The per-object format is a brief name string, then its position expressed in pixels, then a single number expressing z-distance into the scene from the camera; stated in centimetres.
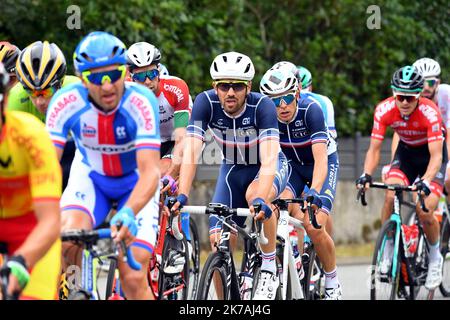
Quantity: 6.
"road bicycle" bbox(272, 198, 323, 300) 1844
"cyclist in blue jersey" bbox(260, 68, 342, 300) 1953
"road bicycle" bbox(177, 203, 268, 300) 1587
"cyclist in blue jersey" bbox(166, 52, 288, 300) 1745
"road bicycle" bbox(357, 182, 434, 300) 2157
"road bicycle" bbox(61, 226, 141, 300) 1233
